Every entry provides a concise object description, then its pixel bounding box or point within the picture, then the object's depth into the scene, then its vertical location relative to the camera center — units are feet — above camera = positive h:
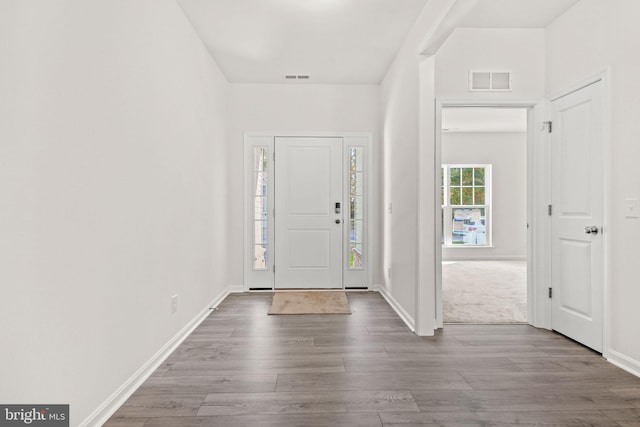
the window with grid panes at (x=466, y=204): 26.58 +0.78
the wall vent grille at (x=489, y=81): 10.96 +4.06
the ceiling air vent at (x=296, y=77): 14.88 +5.74
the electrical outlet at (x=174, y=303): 9.24 -2.31
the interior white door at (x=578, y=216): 8.99 -0.04
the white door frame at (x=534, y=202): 10.78 +0.37
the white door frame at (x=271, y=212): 15.94 +0.10
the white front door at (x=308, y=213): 16.08 +0.06
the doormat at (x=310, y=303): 12.67 -3.35
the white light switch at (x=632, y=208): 7.84 +0.15
